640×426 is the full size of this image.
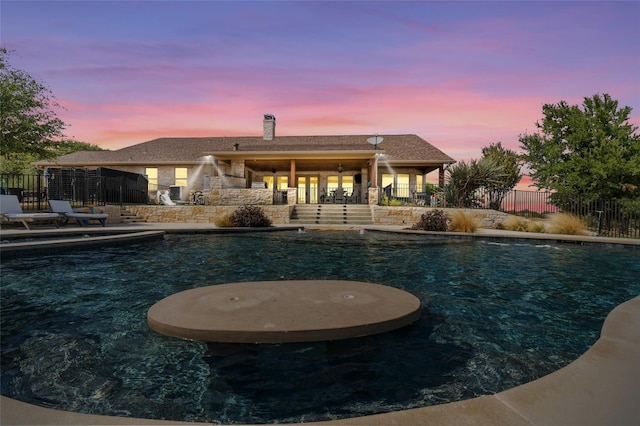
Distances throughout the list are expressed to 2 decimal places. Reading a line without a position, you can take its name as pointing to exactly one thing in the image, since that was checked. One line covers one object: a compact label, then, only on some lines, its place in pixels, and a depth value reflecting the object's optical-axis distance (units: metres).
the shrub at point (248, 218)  14.35
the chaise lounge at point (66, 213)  12.46
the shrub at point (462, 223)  13.18
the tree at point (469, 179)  16.91
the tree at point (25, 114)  16.36
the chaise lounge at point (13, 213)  10.98
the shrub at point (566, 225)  12.79
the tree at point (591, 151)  16.50
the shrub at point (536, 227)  13.63
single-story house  20.61
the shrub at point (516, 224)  14.34
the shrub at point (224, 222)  14.39
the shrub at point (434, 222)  13.41
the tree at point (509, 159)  27.61
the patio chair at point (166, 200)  19.83
